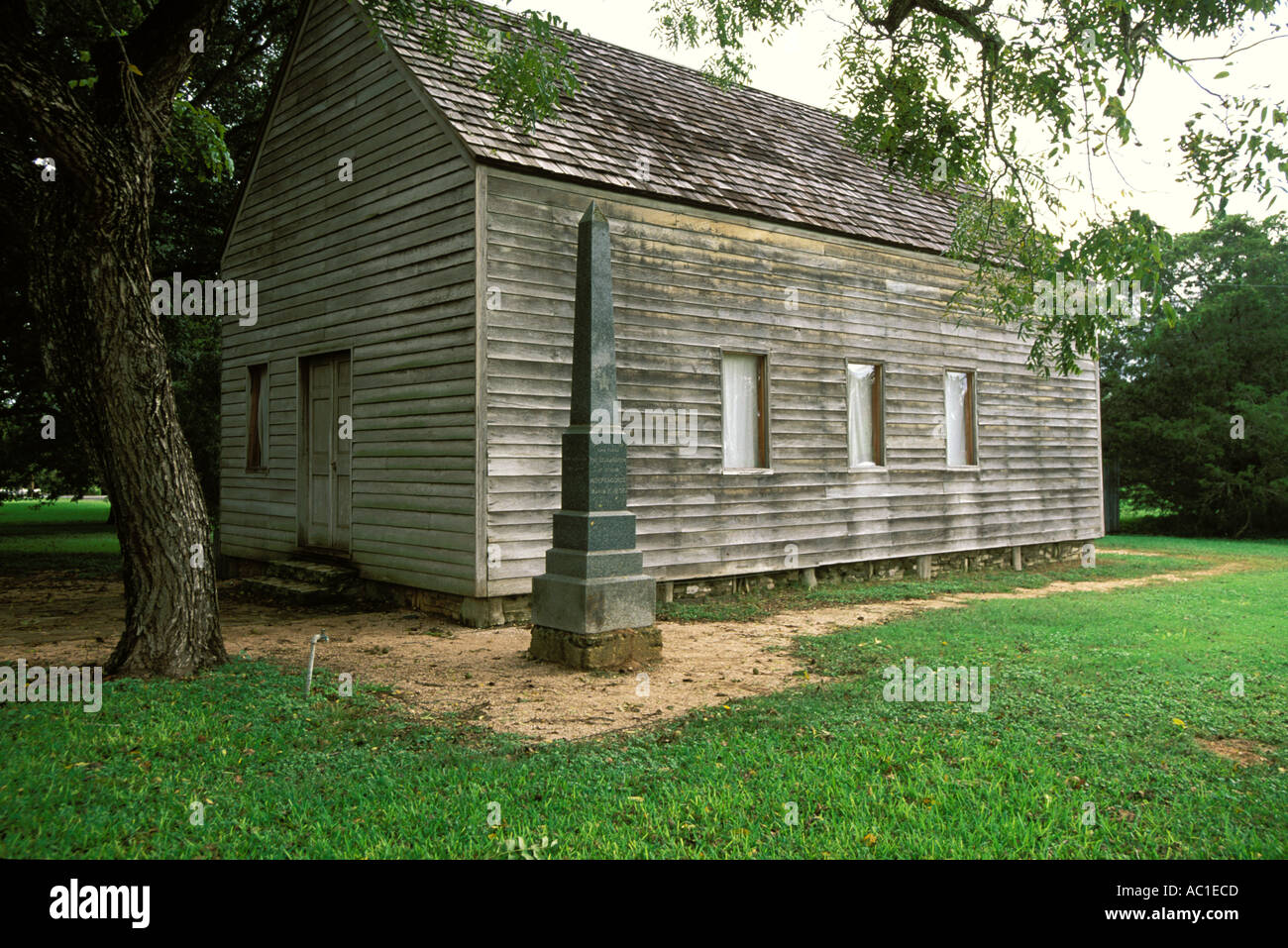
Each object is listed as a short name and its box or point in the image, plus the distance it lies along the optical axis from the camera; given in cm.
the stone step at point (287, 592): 1071
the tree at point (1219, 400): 2398
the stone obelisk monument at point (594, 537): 730
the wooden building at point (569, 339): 945
